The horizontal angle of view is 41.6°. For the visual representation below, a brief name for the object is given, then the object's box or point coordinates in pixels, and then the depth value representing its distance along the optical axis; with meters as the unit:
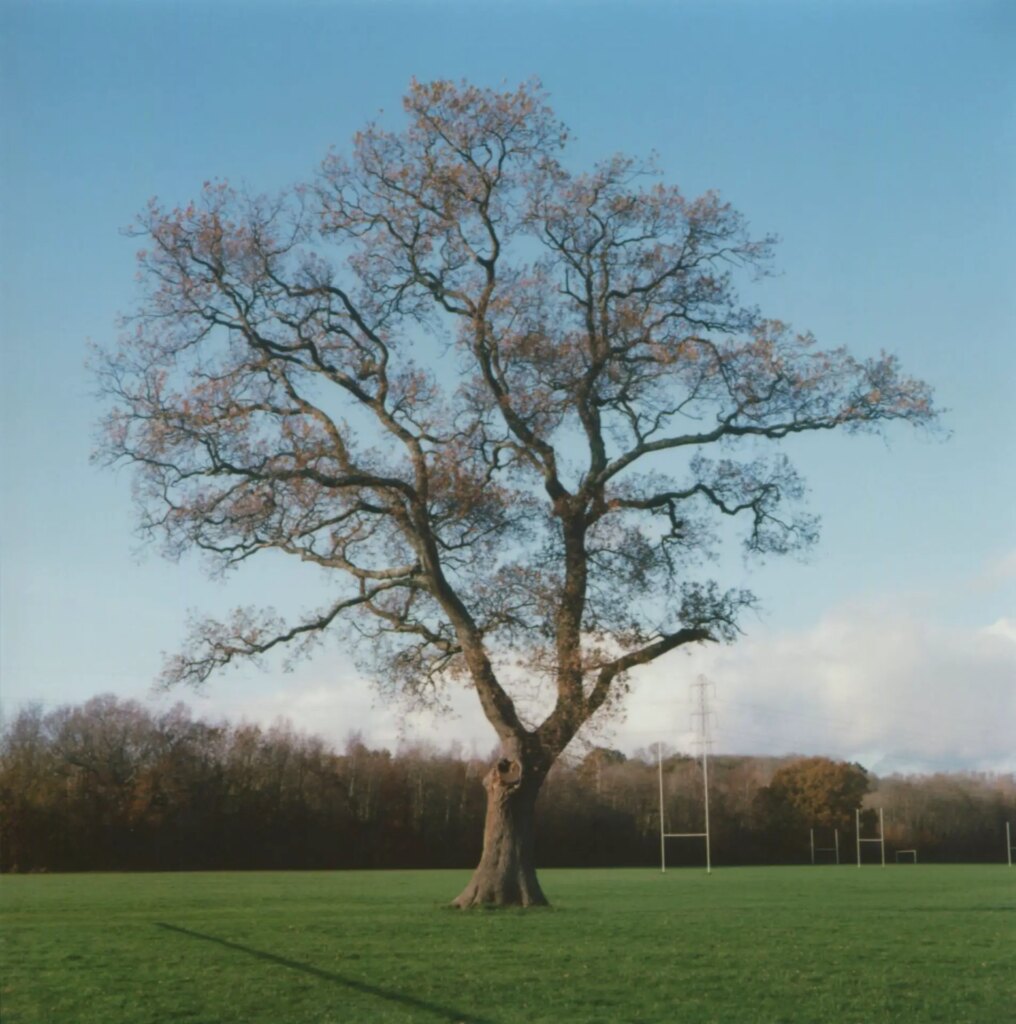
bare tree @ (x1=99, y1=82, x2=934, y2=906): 23.05
